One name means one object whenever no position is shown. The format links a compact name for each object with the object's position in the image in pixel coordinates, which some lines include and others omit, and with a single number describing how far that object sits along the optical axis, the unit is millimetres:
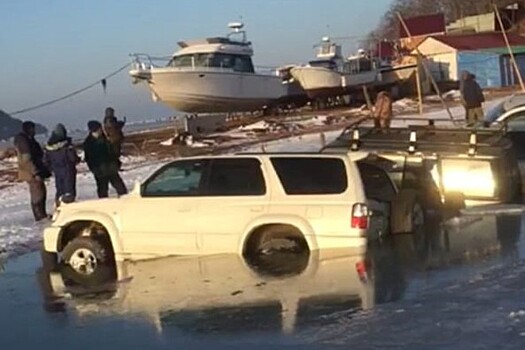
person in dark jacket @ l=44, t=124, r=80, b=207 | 17516
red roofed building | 66375
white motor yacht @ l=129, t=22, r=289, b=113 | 49938
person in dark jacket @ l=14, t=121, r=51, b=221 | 17516
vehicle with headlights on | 15227
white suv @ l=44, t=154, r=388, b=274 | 12180
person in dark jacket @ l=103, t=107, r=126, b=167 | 18938
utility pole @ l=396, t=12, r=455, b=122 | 33706
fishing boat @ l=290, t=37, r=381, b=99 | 55562
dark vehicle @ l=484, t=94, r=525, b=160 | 18719
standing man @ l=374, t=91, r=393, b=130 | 22345
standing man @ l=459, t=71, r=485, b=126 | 24353
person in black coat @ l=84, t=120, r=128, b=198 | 18016
